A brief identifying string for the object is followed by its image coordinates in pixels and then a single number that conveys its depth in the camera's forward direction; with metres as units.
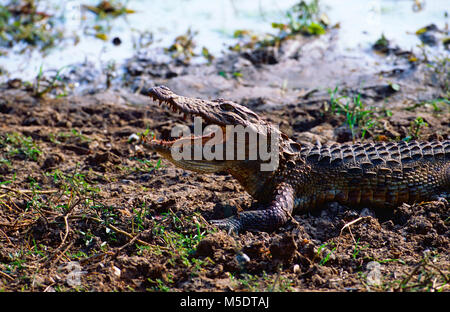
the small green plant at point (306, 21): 8.43
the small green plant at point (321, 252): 3.76
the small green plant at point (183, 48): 8.07
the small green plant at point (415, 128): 5.54
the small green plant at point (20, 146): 5.61
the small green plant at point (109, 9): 9.32
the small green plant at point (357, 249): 3.84
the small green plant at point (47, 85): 7.04
